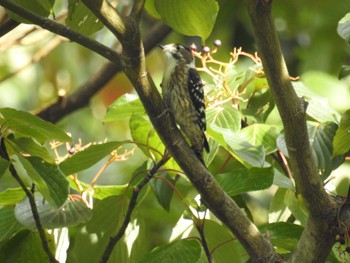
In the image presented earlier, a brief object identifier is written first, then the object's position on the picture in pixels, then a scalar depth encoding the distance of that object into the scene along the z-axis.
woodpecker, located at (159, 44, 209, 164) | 7.11
